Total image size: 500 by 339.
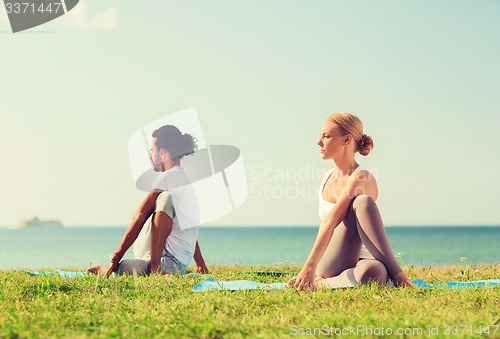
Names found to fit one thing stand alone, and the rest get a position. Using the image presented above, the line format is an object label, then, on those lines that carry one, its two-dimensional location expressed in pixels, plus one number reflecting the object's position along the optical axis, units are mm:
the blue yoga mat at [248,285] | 5779
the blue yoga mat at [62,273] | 7344
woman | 5539
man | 7363
